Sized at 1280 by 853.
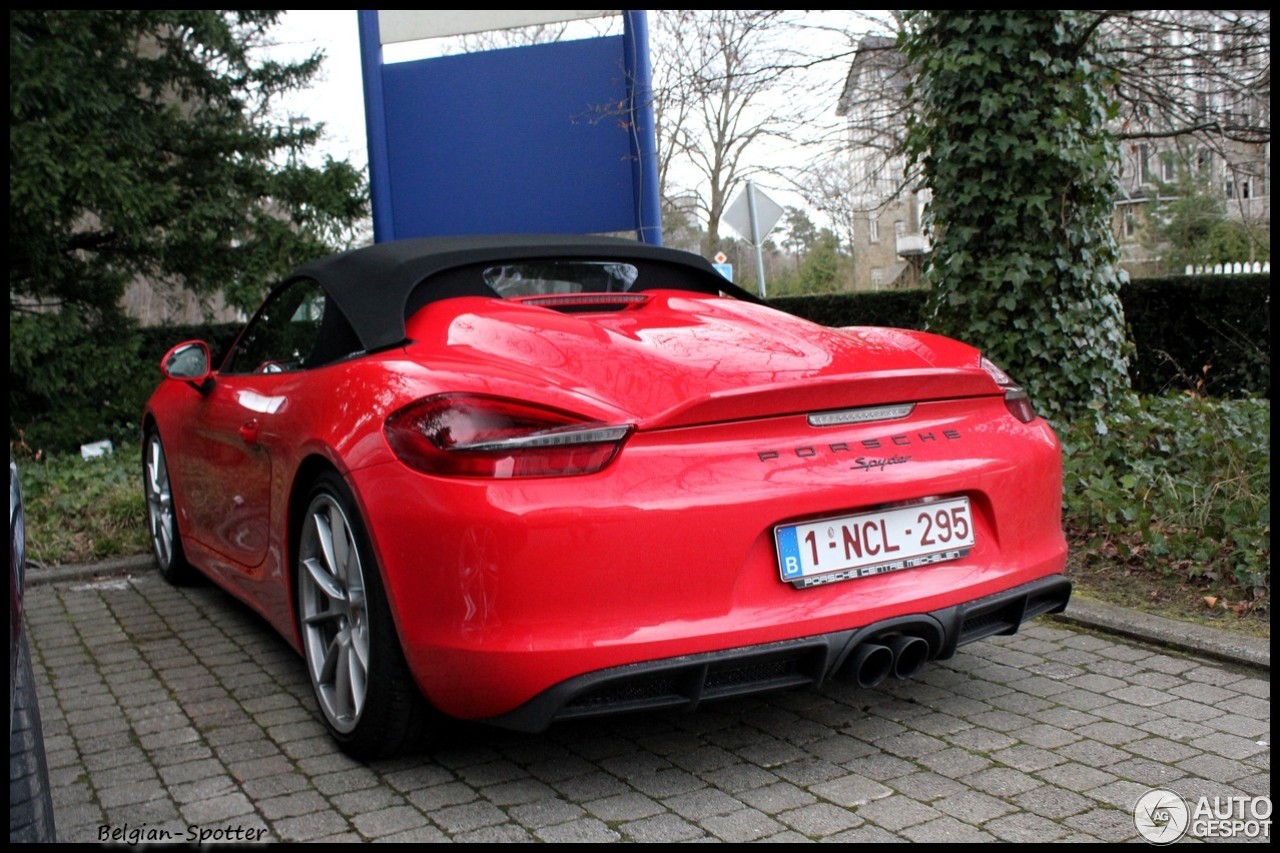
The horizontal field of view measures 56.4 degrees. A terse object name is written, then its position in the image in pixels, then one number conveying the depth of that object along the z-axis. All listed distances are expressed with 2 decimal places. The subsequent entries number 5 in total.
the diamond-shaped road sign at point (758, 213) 15.98
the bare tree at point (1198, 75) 8.47
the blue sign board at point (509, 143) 8.66
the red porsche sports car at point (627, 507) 2.69
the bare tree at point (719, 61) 8.78
